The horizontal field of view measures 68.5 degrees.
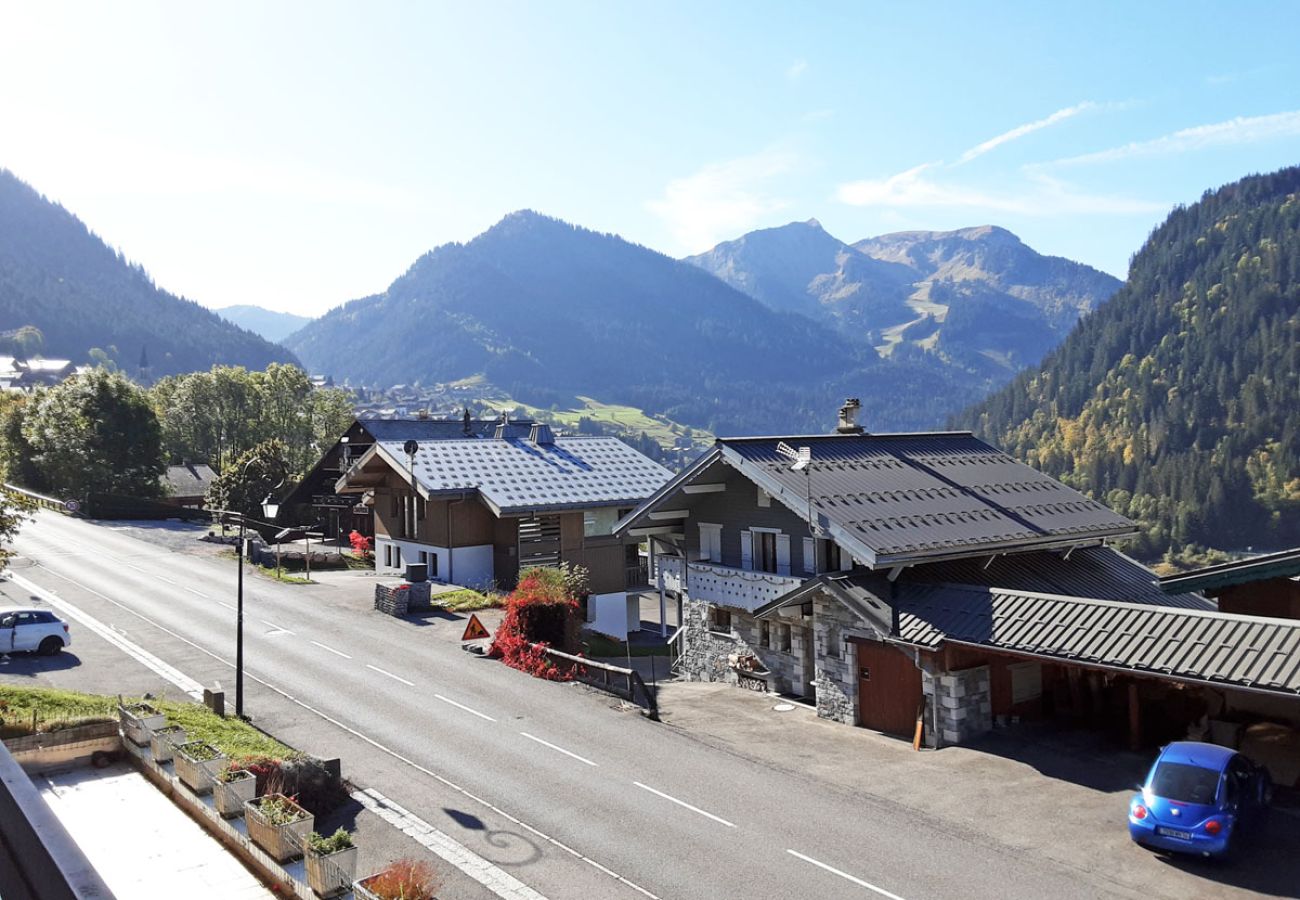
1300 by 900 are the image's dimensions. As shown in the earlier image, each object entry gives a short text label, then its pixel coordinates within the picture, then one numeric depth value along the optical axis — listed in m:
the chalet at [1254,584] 20.91
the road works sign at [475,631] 36.25
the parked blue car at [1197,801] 16.72
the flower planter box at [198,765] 18.61
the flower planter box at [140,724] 21.09
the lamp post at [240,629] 26.41
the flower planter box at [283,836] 15.71
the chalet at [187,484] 87.06
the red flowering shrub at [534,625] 33.34
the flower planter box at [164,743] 20.12
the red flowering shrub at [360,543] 61.62
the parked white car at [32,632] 31.53
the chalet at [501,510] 48.75
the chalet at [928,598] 21.20
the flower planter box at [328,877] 14.64
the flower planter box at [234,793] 17.58
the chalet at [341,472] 66.69
